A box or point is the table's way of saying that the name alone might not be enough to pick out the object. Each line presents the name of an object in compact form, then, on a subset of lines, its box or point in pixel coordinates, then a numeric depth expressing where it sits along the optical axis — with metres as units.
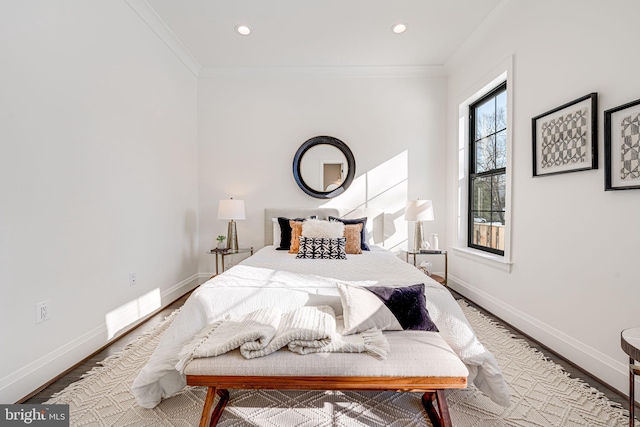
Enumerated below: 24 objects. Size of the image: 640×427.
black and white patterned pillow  3.01
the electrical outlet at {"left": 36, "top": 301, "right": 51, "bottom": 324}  1.86
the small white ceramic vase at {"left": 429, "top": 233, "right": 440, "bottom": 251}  3.72
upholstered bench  1.34
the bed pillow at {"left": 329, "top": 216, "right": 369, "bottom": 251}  3.55
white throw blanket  1.39
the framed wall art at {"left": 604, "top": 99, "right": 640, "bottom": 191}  1.69
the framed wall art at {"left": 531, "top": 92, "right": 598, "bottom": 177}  1.96
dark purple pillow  1.63
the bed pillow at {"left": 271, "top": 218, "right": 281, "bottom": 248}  3.83
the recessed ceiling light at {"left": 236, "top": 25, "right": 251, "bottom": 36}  3.20
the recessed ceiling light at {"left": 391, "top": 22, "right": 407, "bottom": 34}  3.16
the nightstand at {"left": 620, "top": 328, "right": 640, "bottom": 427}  1.20
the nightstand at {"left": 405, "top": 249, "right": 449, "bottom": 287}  3.54
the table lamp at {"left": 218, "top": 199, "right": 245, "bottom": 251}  3.75
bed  1.35
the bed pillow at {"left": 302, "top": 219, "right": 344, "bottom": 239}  3.30
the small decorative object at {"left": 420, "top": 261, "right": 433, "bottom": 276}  3.53
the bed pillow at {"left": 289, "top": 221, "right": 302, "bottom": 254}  3.40
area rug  1.56
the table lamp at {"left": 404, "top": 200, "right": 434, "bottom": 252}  3.58
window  3.23
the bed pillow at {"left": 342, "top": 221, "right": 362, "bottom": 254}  3.31
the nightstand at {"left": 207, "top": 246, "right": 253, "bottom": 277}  3.74
